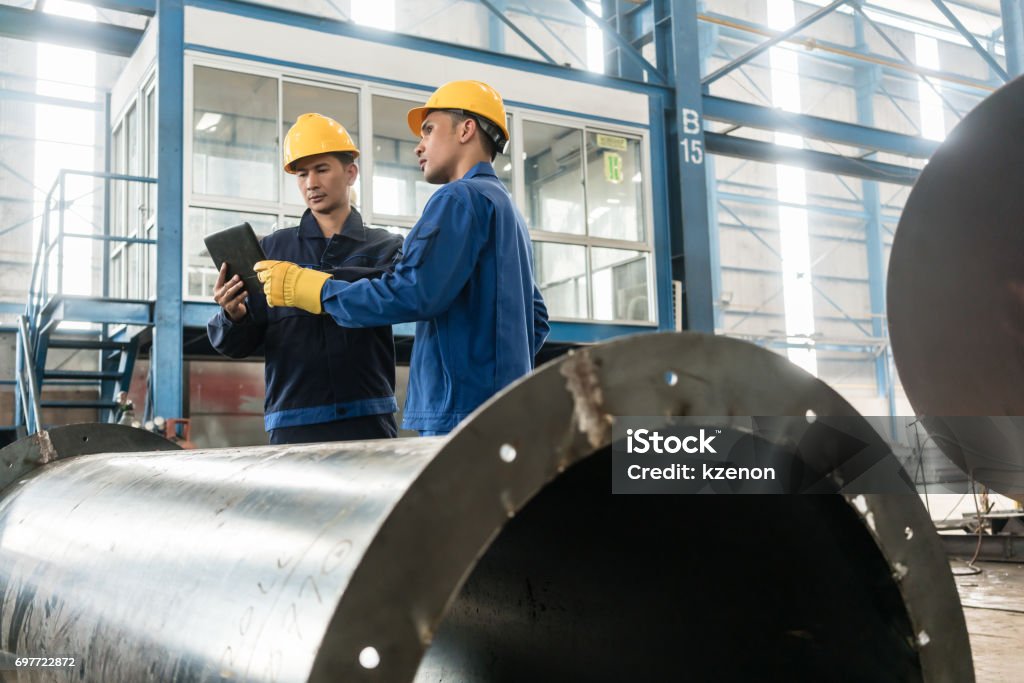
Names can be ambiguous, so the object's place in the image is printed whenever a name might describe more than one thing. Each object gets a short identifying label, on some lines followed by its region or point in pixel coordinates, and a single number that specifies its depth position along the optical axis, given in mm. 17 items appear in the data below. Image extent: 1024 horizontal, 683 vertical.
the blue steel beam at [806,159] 9383
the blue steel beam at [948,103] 17078
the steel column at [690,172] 8406
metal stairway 5719
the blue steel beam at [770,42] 8453
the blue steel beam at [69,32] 6801
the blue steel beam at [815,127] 9047
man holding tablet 2039
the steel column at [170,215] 5984
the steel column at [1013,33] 9023
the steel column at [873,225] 16891
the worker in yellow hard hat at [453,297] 1691
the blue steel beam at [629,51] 8172
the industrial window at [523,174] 6910
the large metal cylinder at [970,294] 2047
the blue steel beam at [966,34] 9336
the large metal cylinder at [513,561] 604
